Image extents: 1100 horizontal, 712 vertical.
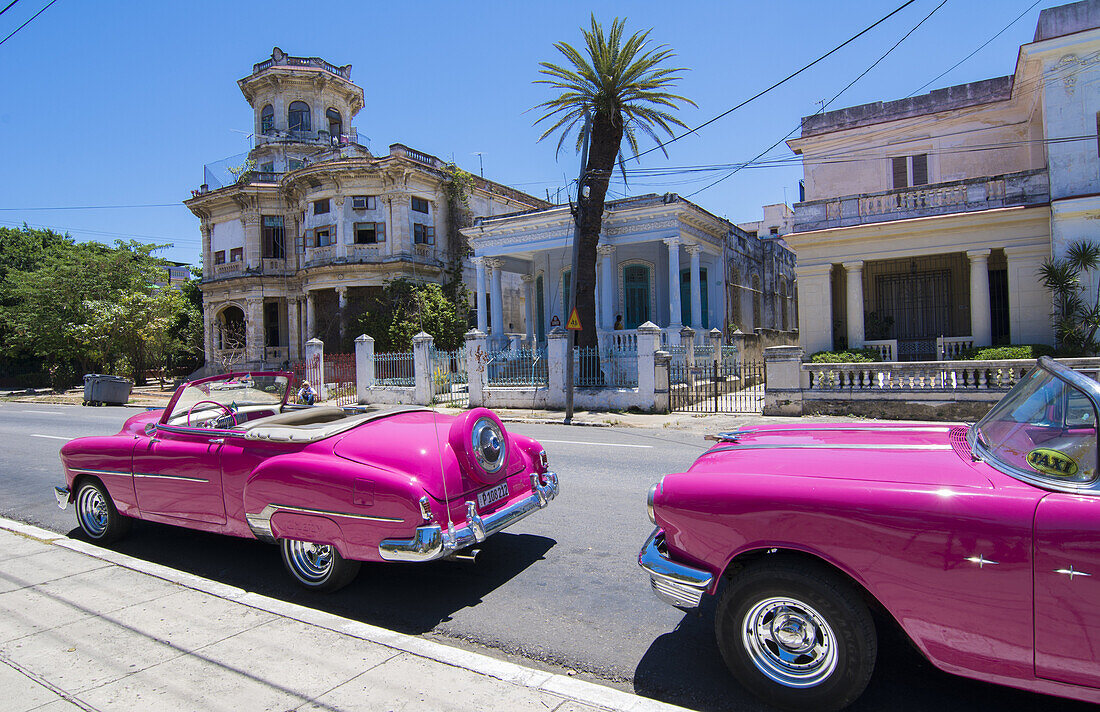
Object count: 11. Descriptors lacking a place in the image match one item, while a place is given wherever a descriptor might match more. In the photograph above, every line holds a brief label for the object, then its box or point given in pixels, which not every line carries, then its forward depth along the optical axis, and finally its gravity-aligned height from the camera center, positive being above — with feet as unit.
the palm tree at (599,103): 59.98 +23.80
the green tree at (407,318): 84.53 +5.55
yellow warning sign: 52.68 +2.53
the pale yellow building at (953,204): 48.93 +11.71
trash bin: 86.43 -2.94
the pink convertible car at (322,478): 13.12 -2.73
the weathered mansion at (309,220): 99.96 +23.65
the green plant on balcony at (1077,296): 47.03 +3.15
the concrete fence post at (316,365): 73.72 -0.40
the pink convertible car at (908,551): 7.82 -2.82
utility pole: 51.80 +9.14
